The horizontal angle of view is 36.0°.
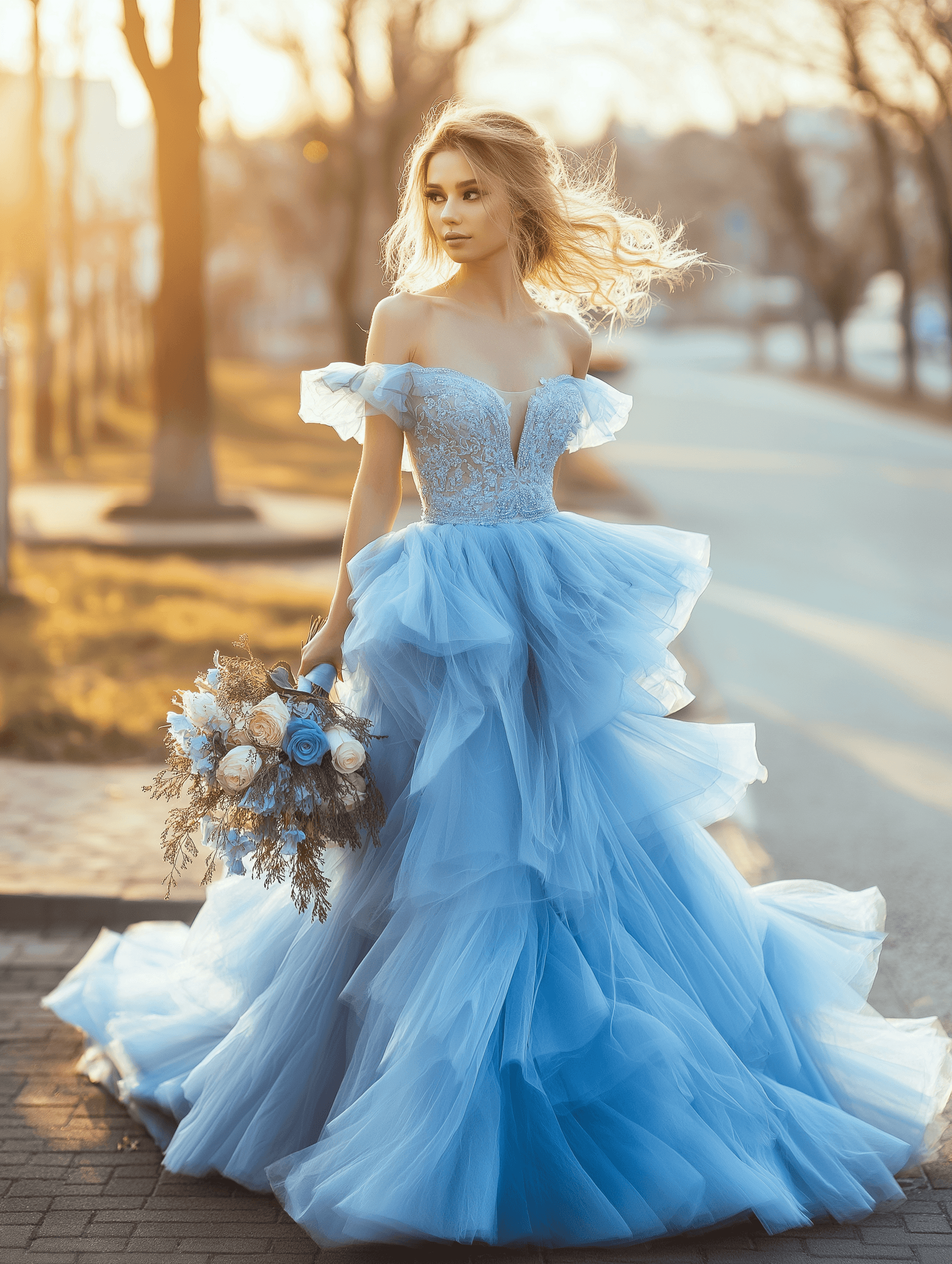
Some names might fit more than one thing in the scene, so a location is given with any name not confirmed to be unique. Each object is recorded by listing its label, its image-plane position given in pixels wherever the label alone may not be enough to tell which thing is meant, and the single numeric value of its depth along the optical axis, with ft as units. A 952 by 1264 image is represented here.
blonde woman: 10.05
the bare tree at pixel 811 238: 148.97
